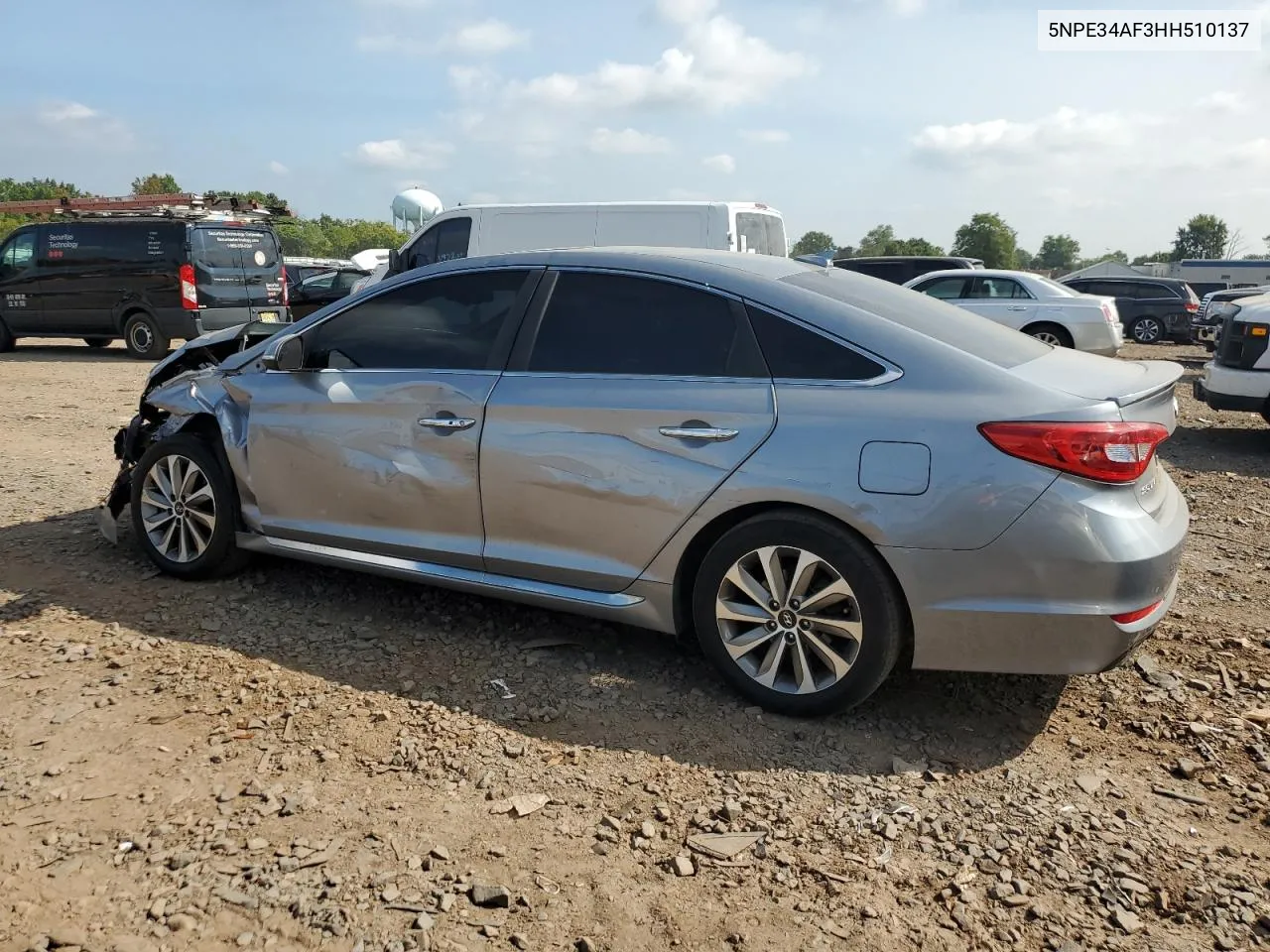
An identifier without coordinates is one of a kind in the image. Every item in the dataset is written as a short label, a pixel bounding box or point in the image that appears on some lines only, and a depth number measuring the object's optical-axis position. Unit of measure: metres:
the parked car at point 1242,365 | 8.46
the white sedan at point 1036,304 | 13.85
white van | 12.12
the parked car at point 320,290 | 18.03
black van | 14.08
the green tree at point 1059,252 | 133.88
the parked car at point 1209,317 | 22.17
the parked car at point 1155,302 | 22.52
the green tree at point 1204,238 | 91.31
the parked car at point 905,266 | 18.66
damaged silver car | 3.08
